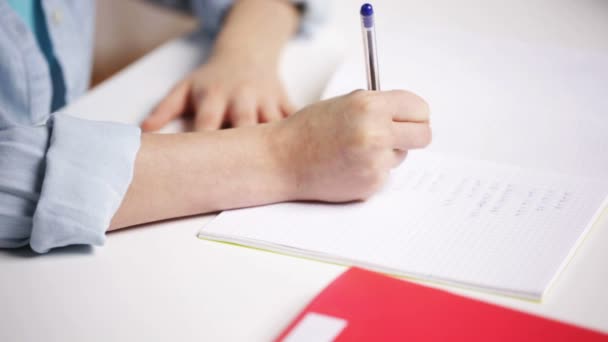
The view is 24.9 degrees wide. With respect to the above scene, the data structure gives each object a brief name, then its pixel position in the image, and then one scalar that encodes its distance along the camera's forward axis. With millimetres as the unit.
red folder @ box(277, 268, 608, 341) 685
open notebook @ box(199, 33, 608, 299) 731
